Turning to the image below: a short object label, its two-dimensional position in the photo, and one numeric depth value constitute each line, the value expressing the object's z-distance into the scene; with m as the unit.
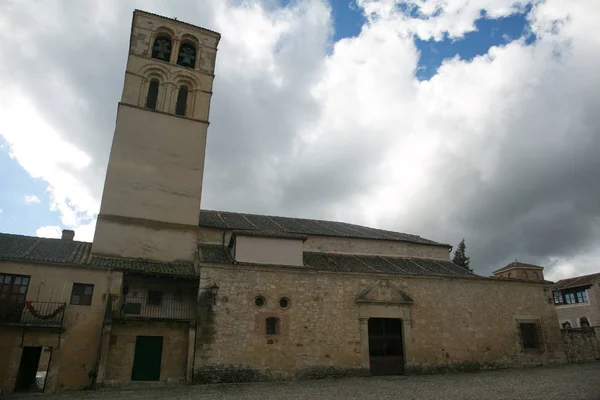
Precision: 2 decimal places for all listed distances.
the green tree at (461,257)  35.19
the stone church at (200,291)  13.96
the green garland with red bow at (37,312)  13.26
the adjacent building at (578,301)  30.22
